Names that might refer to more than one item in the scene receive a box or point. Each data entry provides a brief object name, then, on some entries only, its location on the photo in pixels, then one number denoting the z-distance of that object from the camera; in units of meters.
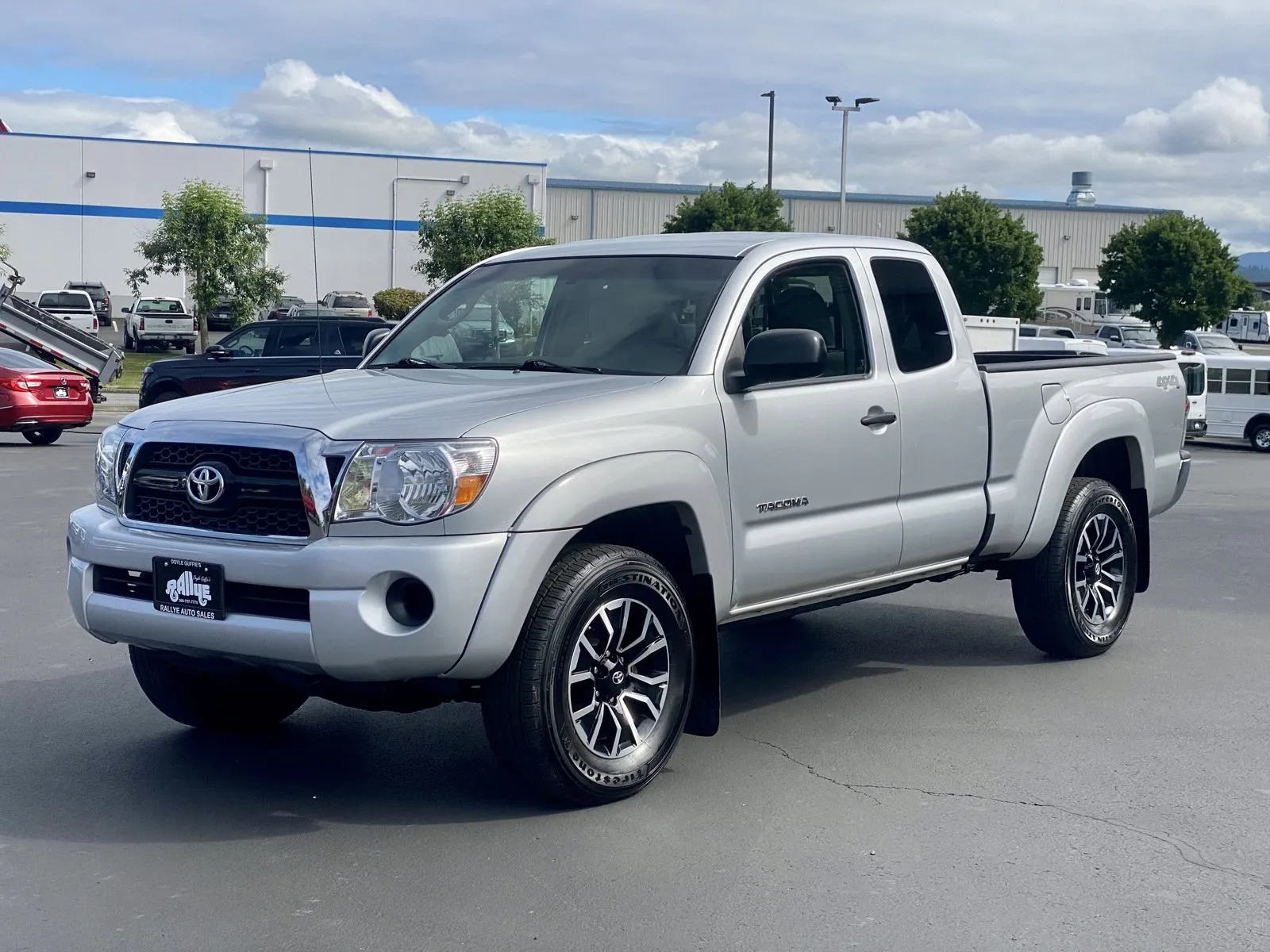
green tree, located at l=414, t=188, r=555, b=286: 46.78
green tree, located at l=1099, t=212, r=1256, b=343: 51.34
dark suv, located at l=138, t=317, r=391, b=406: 20.38
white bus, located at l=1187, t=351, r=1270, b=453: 26.09
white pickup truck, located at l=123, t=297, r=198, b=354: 46.59
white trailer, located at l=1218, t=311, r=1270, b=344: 78.00
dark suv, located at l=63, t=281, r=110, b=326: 55.66
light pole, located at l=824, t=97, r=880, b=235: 47.97
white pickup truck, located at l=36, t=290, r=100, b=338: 47.81
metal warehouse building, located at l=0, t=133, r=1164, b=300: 62.12
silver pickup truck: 4.46
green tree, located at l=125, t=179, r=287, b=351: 42.12
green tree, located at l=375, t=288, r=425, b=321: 53.78
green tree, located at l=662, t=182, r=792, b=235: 50.28
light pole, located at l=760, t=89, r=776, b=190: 55.34
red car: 19.34
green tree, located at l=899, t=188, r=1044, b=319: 51.72
